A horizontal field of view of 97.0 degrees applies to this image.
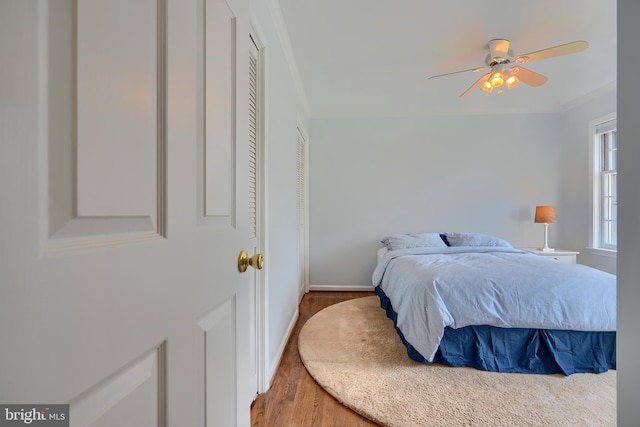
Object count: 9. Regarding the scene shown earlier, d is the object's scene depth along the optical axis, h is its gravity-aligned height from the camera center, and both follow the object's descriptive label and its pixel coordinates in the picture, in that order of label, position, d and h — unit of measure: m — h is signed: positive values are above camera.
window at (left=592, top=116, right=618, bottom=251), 3.46 +0.32
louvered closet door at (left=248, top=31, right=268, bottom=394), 1.66 +0.04
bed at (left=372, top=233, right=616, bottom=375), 1.88 -0.73
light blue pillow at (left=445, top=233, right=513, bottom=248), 3.50 -0.36
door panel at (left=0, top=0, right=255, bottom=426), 0.29 +0.00
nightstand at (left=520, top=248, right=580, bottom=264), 3.59 -0.55
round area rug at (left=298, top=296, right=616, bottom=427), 1.49 -1.08
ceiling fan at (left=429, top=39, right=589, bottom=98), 2.32 +1.23
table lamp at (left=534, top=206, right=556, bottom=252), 3.63 -0.04
